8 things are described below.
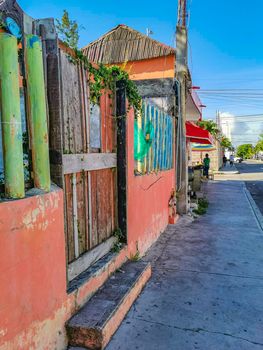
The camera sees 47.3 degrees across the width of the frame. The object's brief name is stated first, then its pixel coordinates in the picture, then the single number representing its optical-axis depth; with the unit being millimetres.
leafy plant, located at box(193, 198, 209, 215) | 9303
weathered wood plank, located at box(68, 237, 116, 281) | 2996
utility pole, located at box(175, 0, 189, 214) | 8664
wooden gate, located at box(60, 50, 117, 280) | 2955
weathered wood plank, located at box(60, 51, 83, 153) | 2920
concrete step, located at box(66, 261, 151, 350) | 2604
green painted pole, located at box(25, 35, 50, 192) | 2336
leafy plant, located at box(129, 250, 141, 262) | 4446
